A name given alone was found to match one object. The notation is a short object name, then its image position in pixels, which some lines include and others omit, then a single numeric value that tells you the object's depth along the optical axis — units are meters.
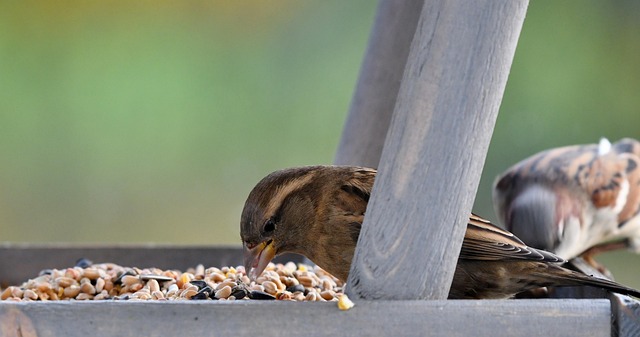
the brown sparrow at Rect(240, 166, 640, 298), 3.19
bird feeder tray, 3.10
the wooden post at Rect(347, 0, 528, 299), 3.11
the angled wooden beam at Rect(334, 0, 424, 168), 3.35
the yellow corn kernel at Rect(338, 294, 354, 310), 3.11
